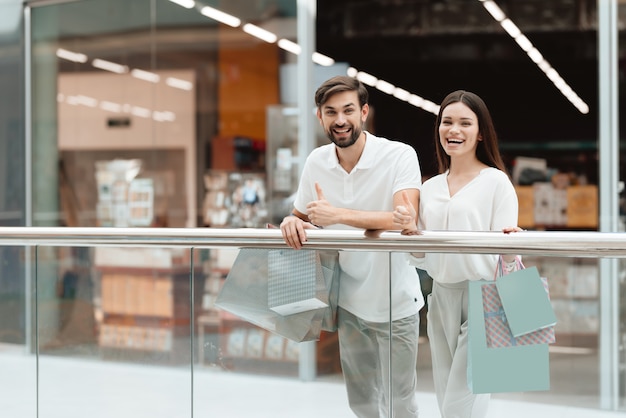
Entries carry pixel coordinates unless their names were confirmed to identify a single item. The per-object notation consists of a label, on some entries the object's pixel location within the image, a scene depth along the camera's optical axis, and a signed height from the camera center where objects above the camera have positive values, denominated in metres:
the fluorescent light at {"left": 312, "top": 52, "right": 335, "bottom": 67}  7.29 +1.23
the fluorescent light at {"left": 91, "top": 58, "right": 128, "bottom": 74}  7.99 +1.29
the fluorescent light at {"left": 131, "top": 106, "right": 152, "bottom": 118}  7.88 +0.85
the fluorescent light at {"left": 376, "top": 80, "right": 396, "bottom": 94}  7.22 +1.00
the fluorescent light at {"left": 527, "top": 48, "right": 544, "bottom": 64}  6.87 +1.20
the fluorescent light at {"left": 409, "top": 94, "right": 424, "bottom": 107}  7.03 +0.86
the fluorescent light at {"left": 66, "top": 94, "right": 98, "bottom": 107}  8.15 +0.99
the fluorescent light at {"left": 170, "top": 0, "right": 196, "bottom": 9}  7.70 +1.80
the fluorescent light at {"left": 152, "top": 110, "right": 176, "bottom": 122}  7.79 +0.81
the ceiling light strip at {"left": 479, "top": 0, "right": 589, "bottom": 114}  6.66 +1.22
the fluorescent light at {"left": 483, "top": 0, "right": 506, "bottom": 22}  6.96 +1.57
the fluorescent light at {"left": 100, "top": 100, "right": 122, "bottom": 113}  8.01 +0.92
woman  3.37 -0.05
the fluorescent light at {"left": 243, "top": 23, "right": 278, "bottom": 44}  7.38 +1.48
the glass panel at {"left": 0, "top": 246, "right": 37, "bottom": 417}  4.61 -0.90
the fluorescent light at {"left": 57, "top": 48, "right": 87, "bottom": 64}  8.20 +1.43
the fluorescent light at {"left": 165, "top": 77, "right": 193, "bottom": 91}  7.71 +1.09
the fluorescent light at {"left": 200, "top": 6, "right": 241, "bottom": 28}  7.54 +1.66
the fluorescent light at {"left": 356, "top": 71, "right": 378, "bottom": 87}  7.24 +1.06
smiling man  3.52 -0.20
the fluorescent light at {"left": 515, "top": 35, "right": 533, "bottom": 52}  6.91 +1.31
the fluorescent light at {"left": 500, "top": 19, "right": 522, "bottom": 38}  6.93 +1.43
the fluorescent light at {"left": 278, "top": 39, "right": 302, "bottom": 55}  7.30 +1.35
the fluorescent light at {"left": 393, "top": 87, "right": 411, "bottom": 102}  7.08 +0.92
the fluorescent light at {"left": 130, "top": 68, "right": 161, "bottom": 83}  7.85 +1.18
